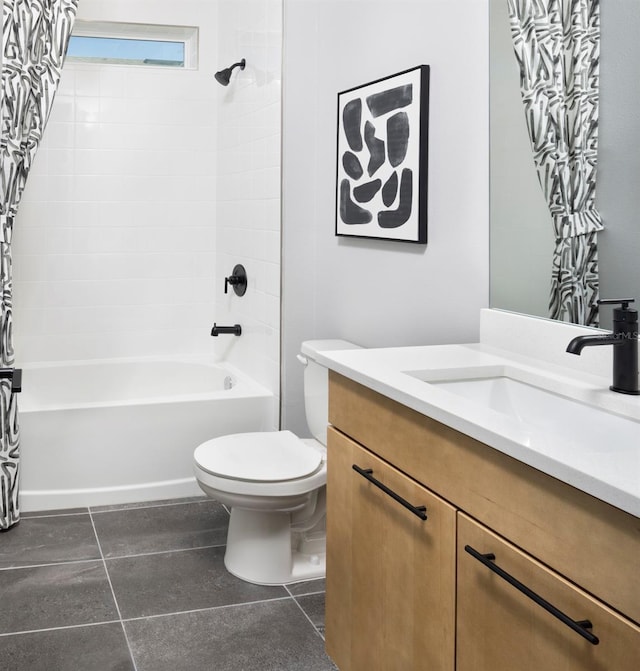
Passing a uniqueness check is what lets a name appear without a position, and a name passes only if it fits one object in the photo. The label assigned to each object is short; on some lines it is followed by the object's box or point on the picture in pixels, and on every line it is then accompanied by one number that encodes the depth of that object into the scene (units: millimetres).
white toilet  2596
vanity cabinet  1088
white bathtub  3357
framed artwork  2566
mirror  1714
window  4199
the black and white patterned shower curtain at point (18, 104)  2990
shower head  3906
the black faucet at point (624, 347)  1612
